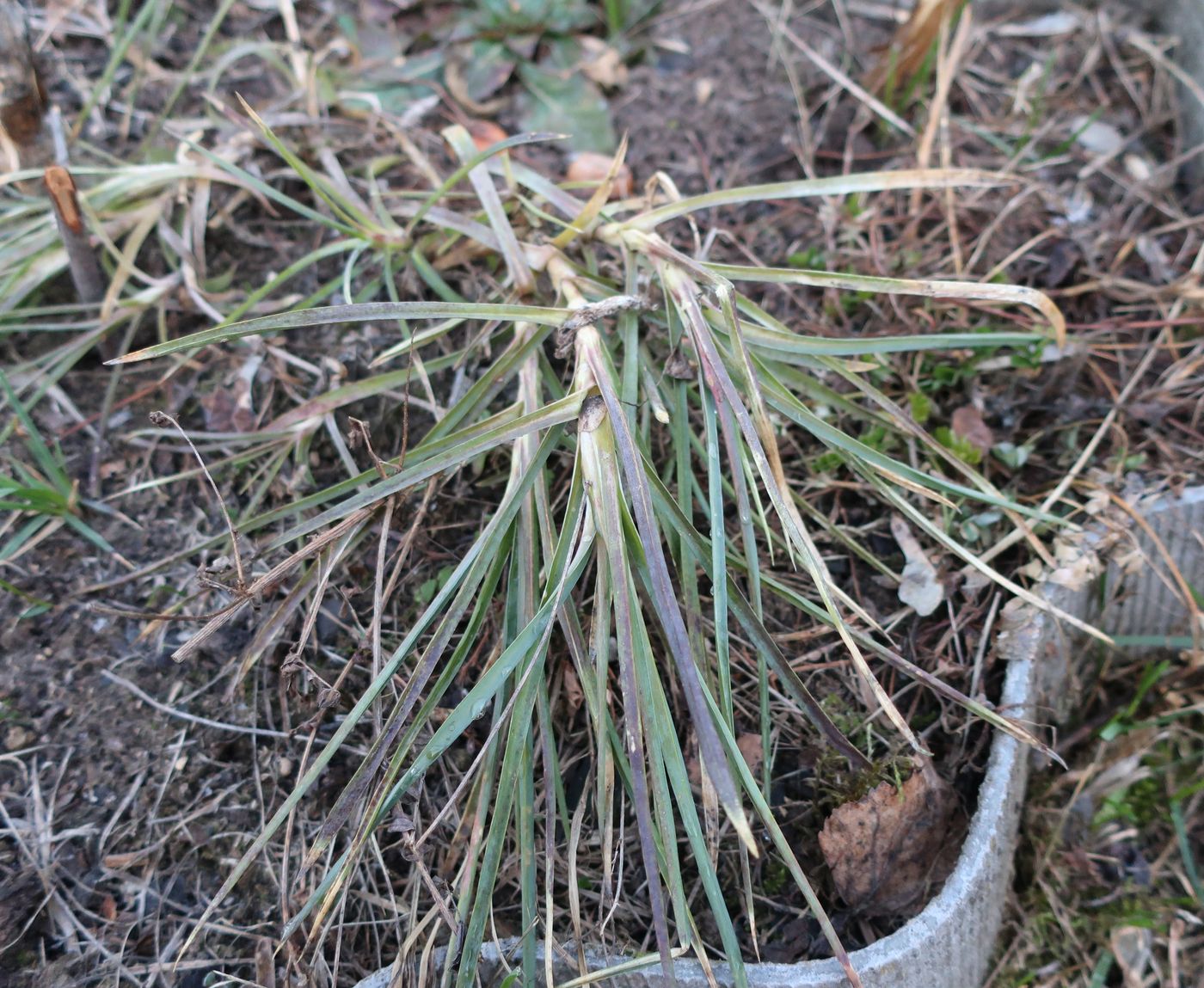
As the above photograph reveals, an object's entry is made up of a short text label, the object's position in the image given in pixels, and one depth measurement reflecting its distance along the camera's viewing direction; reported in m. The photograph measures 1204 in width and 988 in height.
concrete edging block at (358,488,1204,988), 0.58
